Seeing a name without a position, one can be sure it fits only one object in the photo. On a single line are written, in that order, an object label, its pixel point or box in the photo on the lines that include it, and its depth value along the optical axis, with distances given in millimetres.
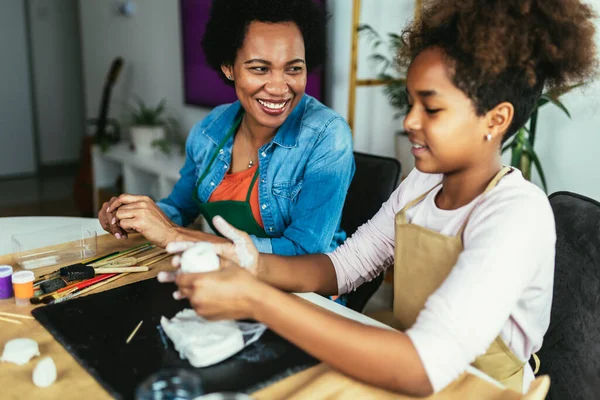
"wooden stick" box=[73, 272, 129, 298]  1184
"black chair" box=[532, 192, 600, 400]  1110
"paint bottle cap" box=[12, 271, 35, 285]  1145
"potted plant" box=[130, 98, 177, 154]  3857
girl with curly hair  845
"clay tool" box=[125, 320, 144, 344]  978
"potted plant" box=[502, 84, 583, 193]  1949
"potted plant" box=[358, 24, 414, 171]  2324
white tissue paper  896
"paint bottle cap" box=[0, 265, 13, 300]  1182
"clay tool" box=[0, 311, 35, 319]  1085
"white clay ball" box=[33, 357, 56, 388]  853
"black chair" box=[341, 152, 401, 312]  1646
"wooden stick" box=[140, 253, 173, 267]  1357
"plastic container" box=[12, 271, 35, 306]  1146
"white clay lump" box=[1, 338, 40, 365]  916
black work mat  867
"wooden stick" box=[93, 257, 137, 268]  1324
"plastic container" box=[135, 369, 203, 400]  711
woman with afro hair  1482
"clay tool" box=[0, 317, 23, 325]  1065
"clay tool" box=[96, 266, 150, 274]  1281
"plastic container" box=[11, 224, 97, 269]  1362
